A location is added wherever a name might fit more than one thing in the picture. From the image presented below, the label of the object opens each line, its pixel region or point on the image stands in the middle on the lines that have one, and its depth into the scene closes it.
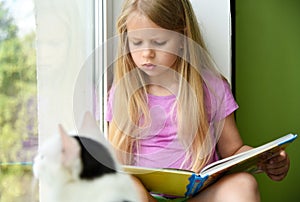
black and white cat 0.96
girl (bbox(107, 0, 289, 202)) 1.28
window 1.14
